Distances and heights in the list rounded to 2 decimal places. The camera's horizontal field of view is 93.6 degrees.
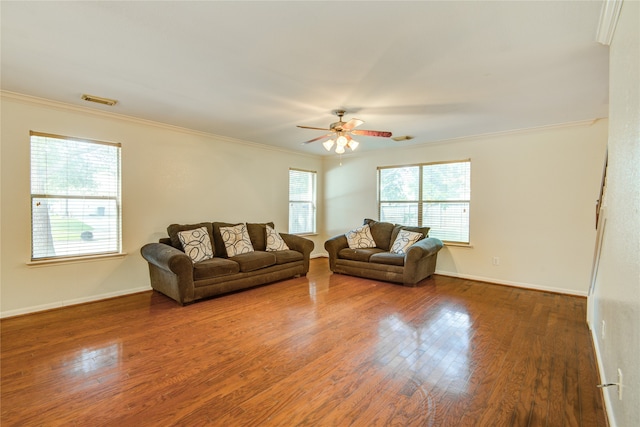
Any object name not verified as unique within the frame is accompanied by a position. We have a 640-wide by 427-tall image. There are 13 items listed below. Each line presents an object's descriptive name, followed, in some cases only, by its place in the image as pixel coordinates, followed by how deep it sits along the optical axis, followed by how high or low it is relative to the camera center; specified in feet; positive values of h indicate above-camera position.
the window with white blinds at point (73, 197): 11.53 +0.34
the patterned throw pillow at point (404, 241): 16.55 -1.81
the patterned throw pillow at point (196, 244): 13.70 -1.75
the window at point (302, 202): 21.93 +0.44
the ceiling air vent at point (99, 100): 10.99 +3.98
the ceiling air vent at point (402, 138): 16.58 +3.99
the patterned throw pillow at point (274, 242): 17.03 -1.99
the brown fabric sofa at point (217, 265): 12.12 -2.70
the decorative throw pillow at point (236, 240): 15.52 -1.74
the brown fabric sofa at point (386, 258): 15.01 -2.67
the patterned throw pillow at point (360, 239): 18.33 -1.90
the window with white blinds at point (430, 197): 17.19 +0.74
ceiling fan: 11.59 +3.00
